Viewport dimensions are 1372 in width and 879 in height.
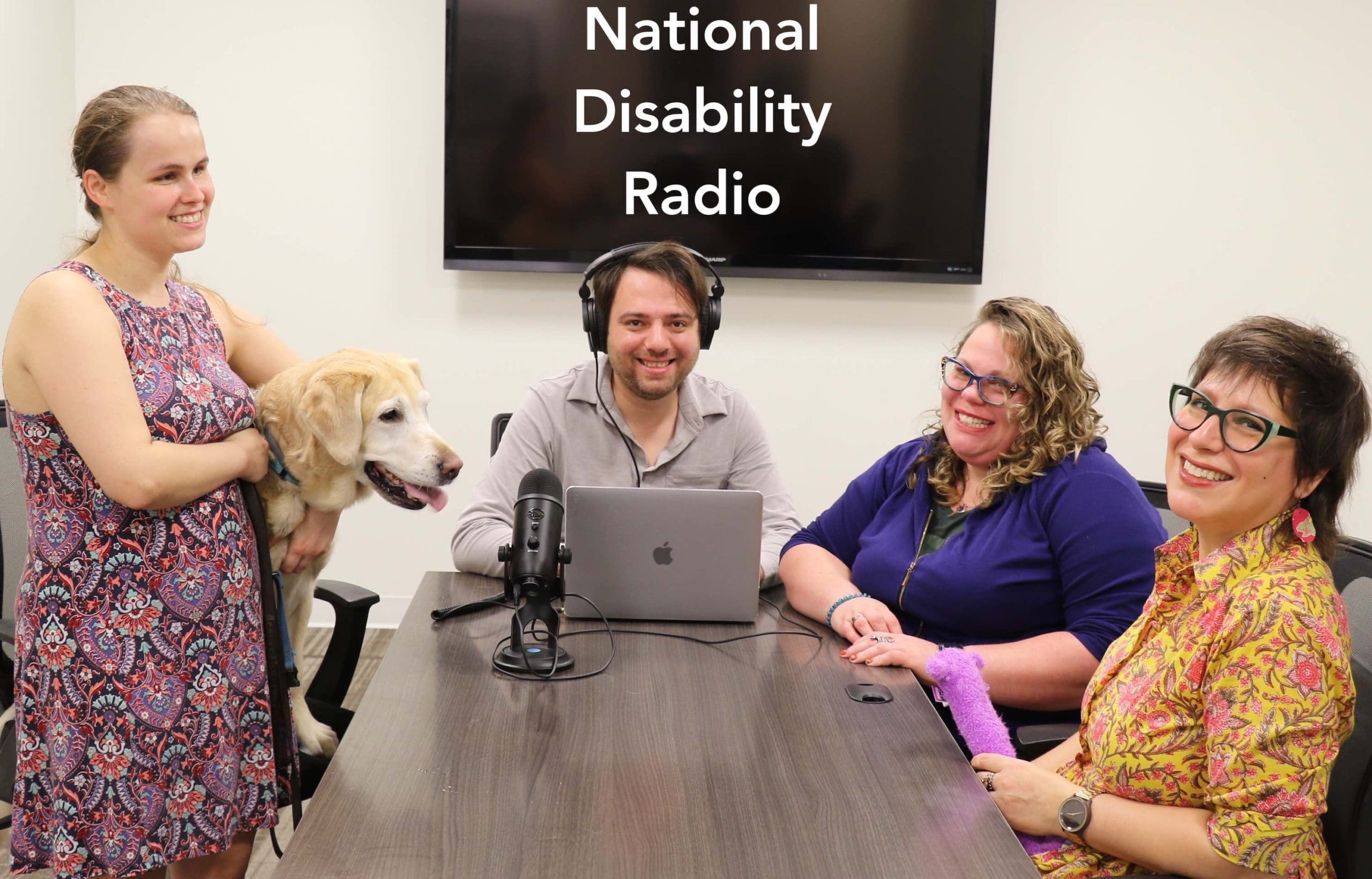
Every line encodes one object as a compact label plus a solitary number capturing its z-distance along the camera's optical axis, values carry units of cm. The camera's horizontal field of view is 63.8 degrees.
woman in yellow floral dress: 116
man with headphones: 221
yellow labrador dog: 180
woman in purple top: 171
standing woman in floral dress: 148
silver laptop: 171
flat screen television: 372
